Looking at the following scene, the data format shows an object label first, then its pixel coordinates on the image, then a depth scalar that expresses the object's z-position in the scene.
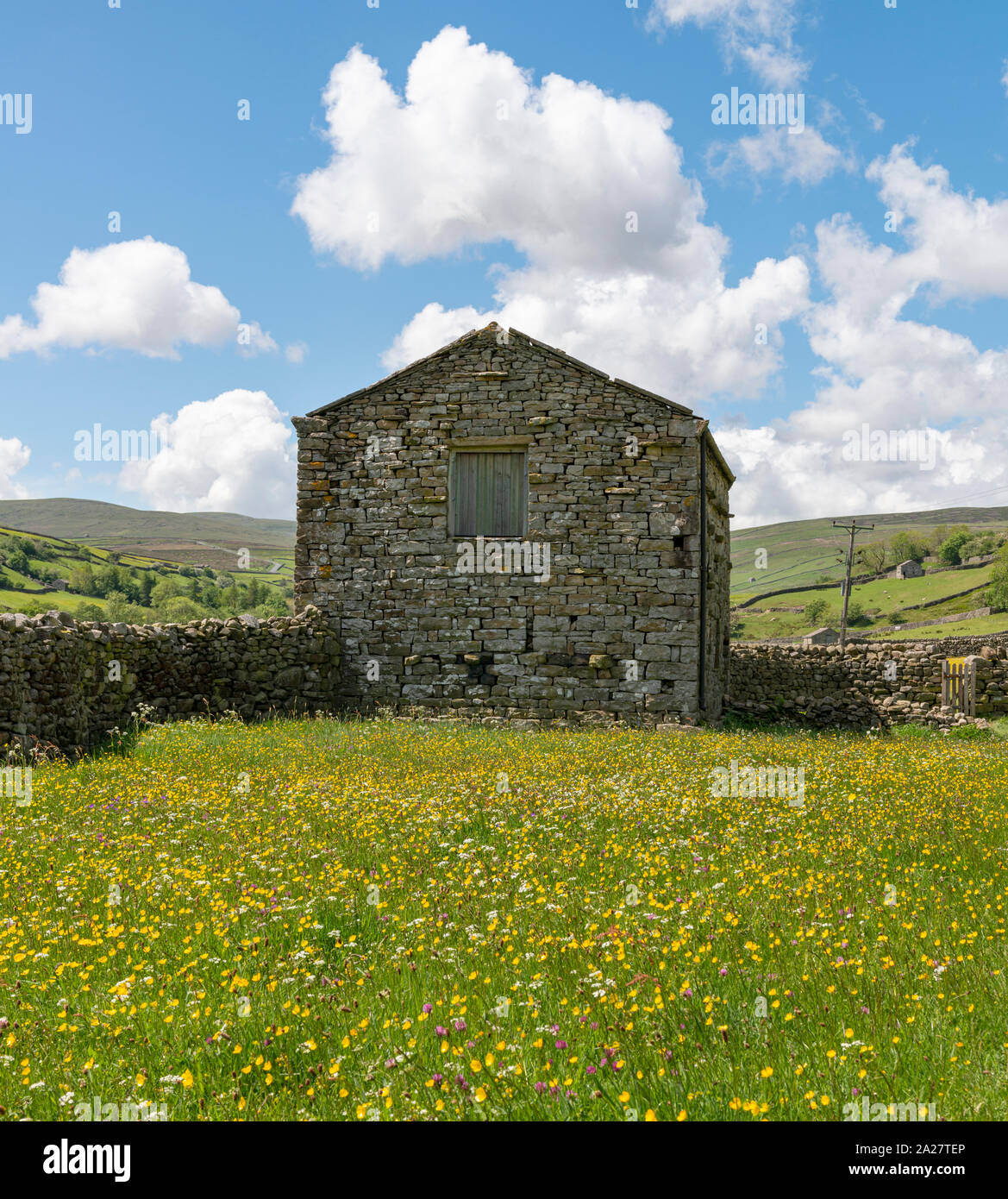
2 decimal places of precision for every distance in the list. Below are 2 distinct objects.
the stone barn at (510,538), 15.10
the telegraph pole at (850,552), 50.56
